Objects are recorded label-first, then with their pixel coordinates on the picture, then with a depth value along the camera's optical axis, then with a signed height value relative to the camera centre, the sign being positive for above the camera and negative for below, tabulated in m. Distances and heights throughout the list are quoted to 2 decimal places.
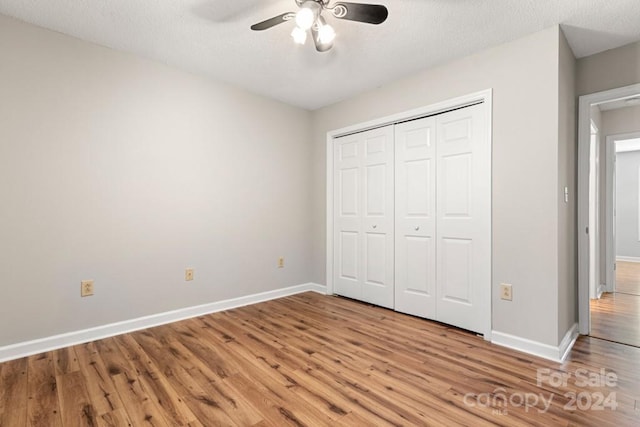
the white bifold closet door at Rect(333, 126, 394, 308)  3.39 -0.03
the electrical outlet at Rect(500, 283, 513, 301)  2.46 -0.61
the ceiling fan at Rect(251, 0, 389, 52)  1.70 +1.12
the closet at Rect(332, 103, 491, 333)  2.68 -0.02
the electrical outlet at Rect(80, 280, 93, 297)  2.51 -0.61
